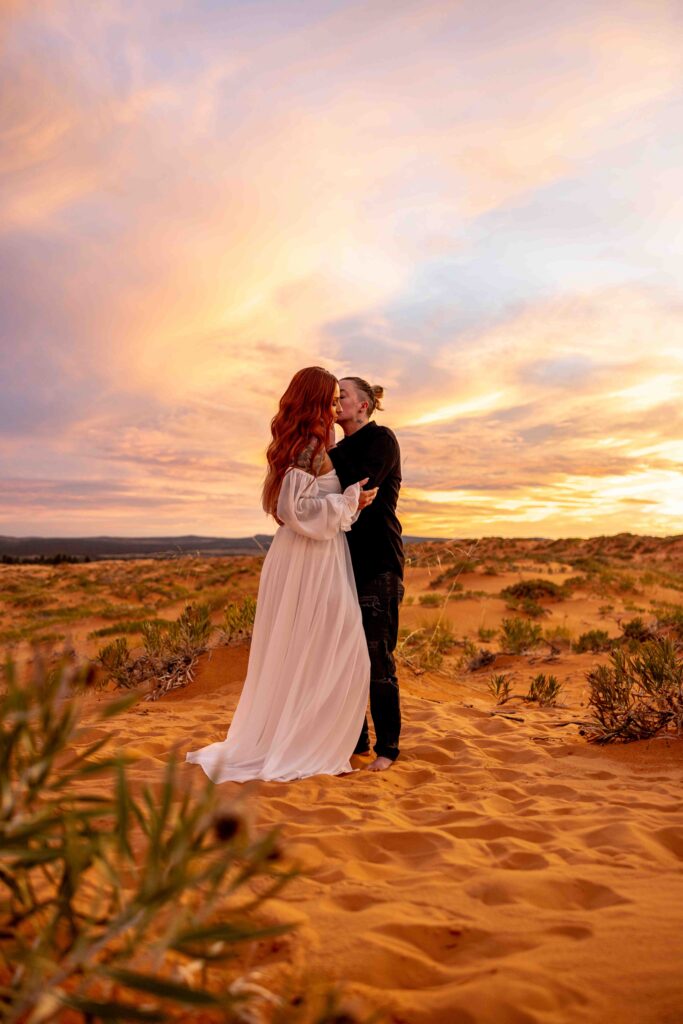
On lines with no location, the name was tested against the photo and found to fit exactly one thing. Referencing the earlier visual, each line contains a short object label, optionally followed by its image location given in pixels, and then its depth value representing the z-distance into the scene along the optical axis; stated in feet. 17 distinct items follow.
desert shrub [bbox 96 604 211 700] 29.86
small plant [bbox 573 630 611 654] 44.45
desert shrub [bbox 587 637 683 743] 20.67
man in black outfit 17.78
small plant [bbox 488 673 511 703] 29.52
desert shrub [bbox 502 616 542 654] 42.65
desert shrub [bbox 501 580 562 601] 71.46
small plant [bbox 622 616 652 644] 46.67
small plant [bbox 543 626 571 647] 47.34
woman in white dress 16.87
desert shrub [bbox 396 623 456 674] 34.24
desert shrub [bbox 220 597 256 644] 31.70
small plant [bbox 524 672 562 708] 28.84
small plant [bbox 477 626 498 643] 52.90
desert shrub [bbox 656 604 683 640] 45.46
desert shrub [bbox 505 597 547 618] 63.36
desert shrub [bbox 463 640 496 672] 39.30
